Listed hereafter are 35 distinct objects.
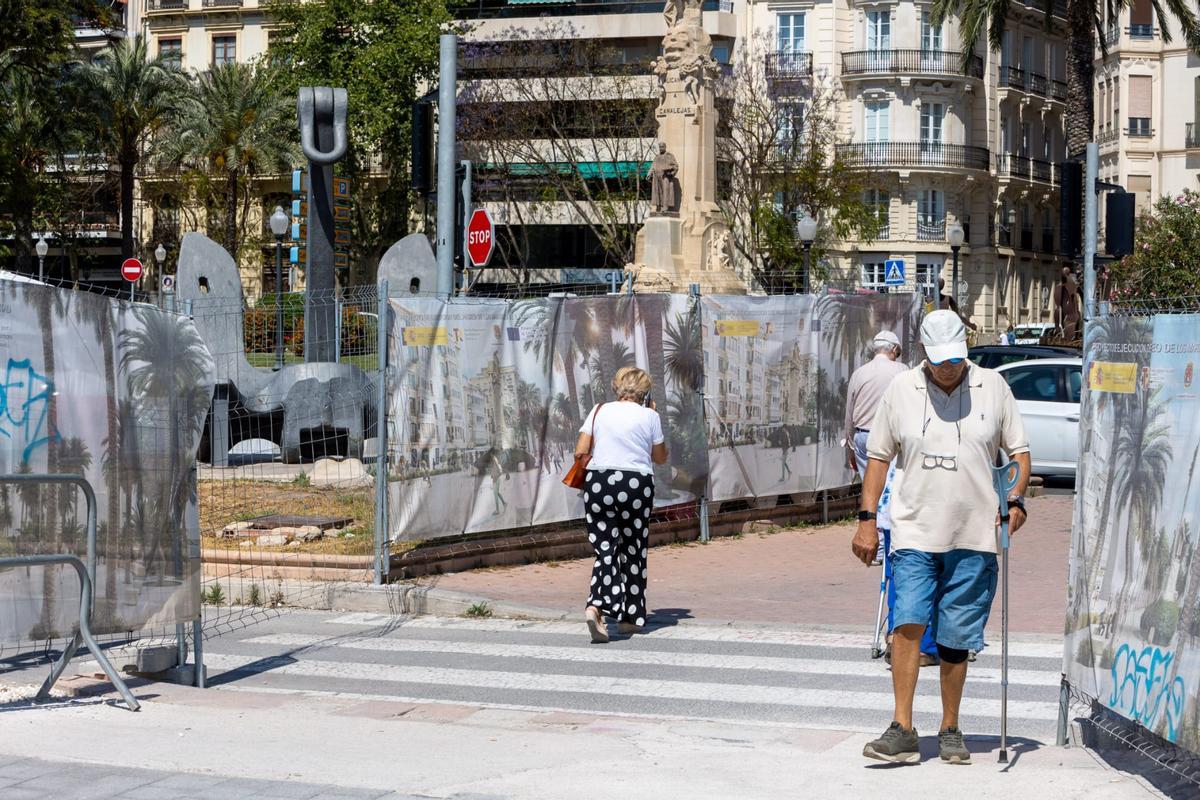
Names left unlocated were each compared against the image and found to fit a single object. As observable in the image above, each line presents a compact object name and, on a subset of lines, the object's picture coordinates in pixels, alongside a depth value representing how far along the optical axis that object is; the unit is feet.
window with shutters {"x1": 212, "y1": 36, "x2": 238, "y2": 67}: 262.06
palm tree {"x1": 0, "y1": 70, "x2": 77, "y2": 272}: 146.00
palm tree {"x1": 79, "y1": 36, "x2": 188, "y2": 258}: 197.67
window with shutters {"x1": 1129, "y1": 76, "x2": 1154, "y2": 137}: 228.02
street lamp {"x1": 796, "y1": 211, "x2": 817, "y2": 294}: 123.54
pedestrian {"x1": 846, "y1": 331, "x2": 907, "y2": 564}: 38.99
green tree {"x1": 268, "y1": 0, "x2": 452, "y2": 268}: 217.56
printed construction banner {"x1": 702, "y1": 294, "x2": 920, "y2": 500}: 53.31
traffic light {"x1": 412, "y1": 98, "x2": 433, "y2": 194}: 58.61
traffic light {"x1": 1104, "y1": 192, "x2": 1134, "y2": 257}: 61.93
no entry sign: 163.02
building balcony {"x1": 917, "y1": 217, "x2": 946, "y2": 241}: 229.25
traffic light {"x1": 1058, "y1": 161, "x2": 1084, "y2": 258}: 63.21
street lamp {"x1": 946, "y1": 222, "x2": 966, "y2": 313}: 140.52
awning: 197.13
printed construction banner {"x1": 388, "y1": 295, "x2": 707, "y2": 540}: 42.19
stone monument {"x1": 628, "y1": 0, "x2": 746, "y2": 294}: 97.25
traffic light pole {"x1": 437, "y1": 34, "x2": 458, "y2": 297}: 57.57
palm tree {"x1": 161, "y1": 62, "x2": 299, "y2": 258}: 207.72
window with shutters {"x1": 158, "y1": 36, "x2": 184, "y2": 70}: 220.78
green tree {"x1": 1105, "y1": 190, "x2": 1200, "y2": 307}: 146.00
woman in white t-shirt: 35.53
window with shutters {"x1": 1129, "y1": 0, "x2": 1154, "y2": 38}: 227.51
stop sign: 61.87
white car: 67.10
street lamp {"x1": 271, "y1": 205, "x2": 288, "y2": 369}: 61.55
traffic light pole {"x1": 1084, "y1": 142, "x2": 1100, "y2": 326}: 61.98
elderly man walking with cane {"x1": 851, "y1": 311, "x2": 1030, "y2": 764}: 23.07
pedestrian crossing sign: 129.90
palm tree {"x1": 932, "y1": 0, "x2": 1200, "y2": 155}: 105.81
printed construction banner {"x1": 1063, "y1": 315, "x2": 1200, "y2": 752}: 20.36
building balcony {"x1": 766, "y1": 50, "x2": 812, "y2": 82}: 187.32
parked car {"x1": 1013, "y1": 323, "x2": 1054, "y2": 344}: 176.80
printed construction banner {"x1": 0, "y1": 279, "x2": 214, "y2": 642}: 27.22
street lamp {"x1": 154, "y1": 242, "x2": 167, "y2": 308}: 209.87
